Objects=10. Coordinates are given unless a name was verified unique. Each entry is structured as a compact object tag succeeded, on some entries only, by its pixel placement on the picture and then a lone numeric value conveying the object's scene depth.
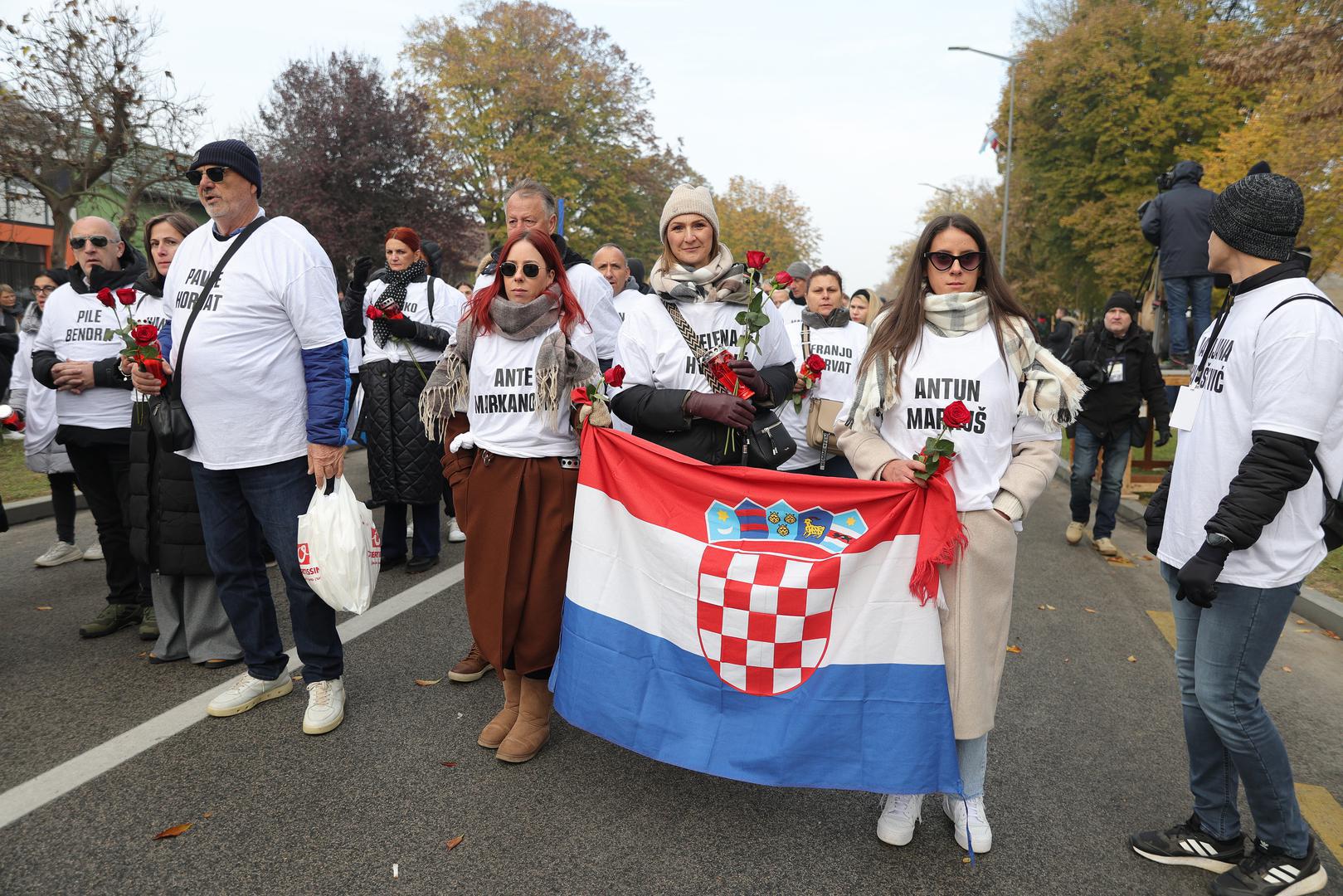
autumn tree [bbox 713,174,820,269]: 56.31
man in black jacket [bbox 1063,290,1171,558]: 7.15
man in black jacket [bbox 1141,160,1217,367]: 7.60
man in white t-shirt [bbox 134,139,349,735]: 3.53
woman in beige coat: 2.79
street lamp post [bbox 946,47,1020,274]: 28.52
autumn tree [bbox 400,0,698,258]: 34.19
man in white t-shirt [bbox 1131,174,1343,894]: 2.43
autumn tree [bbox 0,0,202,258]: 13.92
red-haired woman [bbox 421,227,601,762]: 3.46
